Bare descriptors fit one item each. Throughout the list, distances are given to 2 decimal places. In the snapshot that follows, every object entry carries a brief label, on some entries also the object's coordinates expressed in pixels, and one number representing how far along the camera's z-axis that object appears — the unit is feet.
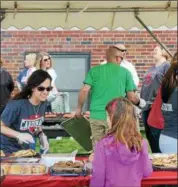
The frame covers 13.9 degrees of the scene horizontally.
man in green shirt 25.34
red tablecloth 15.75
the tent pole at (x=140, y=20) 28.26
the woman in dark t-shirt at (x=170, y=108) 17.52
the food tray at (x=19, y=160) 17.33
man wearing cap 35.66
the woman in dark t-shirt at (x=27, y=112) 19.27
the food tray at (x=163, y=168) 16.80
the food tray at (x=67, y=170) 16.21
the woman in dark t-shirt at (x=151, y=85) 26.92
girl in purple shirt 15.37
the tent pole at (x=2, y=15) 27.89
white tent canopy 27.60
